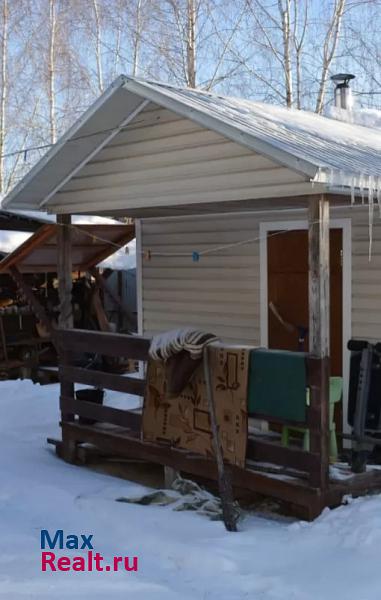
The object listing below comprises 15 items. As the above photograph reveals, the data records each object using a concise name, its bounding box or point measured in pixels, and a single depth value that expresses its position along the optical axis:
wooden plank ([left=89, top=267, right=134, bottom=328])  12.63
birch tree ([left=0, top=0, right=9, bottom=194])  24.70
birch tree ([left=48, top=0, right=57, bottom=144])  24.70
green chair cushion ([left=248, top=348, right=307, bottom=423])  5.43
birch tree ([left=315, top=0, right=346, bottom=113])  20.68
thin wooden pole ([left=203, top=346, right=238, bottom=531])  5.41
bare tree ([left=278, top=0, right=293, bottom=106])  20.61
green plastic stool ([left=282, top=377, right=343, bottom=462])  6.14
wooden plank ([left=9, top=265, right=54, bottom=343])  10.47
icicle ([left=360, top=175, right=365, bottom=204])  5.20
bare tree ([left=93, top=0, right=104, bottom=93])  24.52
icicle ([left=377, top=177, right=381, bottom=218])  5.33
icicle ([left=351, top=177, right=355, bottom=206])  5.15
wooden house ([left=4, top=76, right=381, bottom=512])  5.35
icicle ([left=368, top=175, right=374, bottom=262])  5.27
